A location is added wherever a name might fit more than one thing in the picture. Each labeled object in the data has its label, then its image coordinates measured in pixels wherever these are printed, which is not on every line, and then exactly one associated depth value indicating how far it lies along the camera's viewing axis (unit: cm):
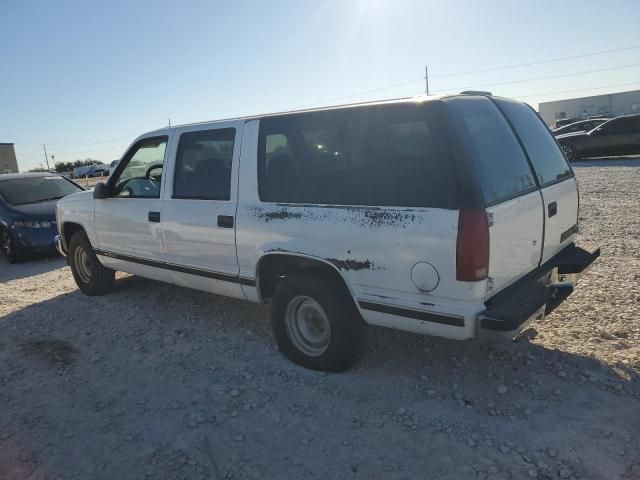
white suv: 289
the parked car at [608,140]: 1614
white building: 4916
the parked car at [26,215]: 865
